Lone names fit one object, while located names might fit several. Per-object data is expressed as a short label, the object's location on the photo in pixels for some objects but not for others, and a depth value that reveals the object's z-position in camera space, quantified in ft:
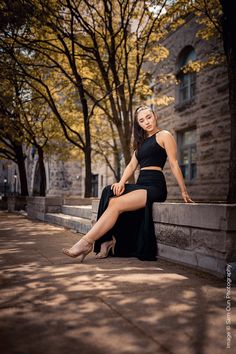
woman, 13.28
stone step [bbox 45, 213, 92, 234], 22.59
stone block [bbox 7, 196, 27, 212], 57.57
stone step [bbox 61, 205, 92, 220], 26.64
